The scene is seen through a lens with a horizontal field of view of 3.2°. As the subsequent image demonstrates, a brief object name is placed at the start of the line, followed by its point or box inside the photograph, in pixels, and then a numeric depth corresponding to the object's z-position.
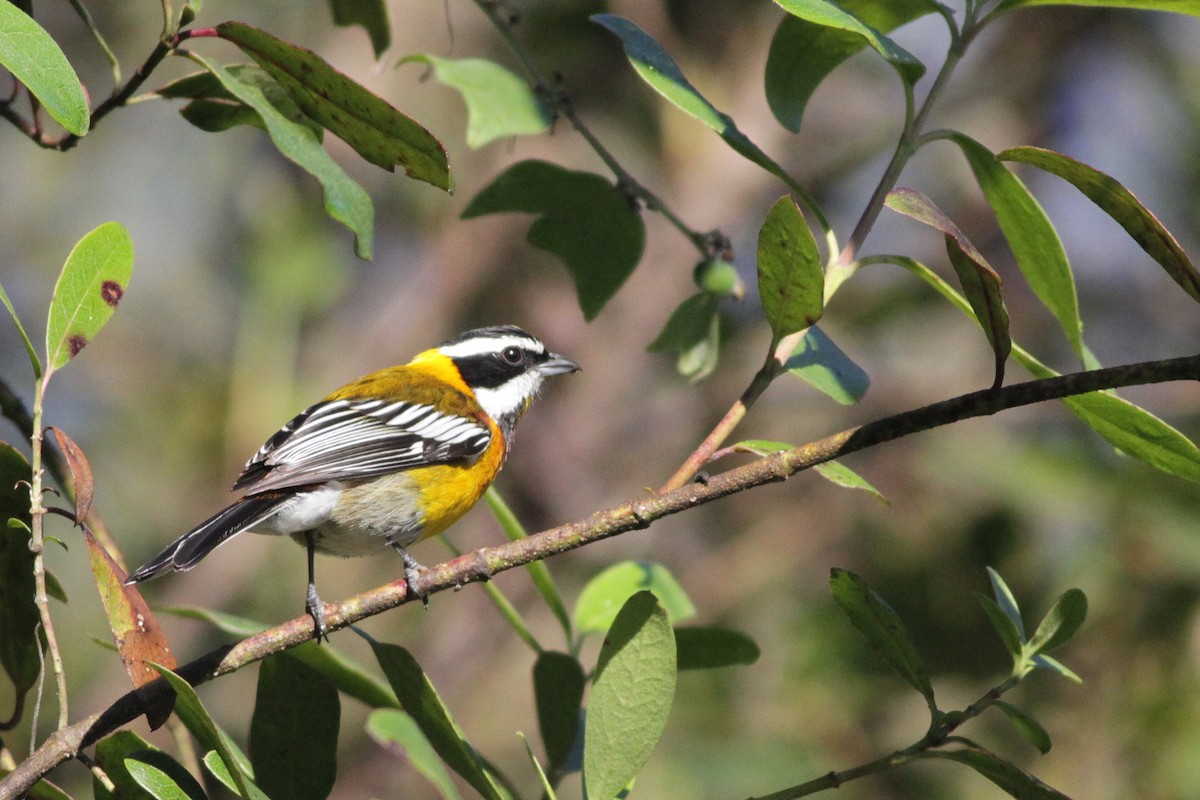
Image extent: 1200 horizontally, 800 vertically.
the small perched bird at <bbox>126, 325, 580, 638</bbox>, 5.90
